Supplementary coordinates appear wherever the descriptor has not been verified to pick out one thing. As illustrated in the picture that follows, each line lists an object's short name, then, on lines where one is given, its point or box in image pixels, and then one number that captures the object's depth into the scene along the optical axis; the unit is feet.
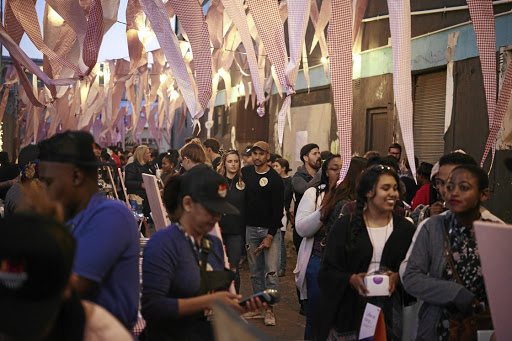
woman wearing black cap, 10.79
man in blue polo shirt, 9.25
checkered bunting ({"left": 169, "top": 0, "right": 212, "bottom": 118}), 22.08
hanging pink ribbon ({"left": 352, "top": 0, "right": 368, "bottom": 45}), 26.45
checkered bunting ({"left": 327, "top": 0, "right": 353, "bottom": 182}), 18.03
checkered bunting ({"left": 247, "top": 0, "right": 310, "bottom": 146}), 18.53
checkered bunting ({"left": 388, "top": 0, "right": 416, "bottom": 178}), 17.15
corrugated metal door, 46.21
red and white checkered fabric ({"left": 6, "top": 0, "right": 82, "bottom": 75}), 24.22
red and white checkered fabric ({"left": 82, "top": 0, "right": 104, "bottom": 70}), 23.68
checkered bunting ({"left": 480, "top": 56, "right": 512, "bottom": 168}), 16.35
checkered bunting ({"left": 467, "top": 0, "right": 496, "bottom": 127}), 16.53
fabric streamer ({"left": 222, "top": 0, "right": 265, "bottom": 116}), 21.22
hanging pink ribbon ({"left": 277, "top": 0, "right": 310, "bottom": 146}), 18.41
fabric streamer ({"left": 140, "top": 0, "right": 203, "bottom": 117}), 21.66
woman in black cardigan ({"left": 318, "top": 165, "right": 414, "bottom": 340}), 15.07
